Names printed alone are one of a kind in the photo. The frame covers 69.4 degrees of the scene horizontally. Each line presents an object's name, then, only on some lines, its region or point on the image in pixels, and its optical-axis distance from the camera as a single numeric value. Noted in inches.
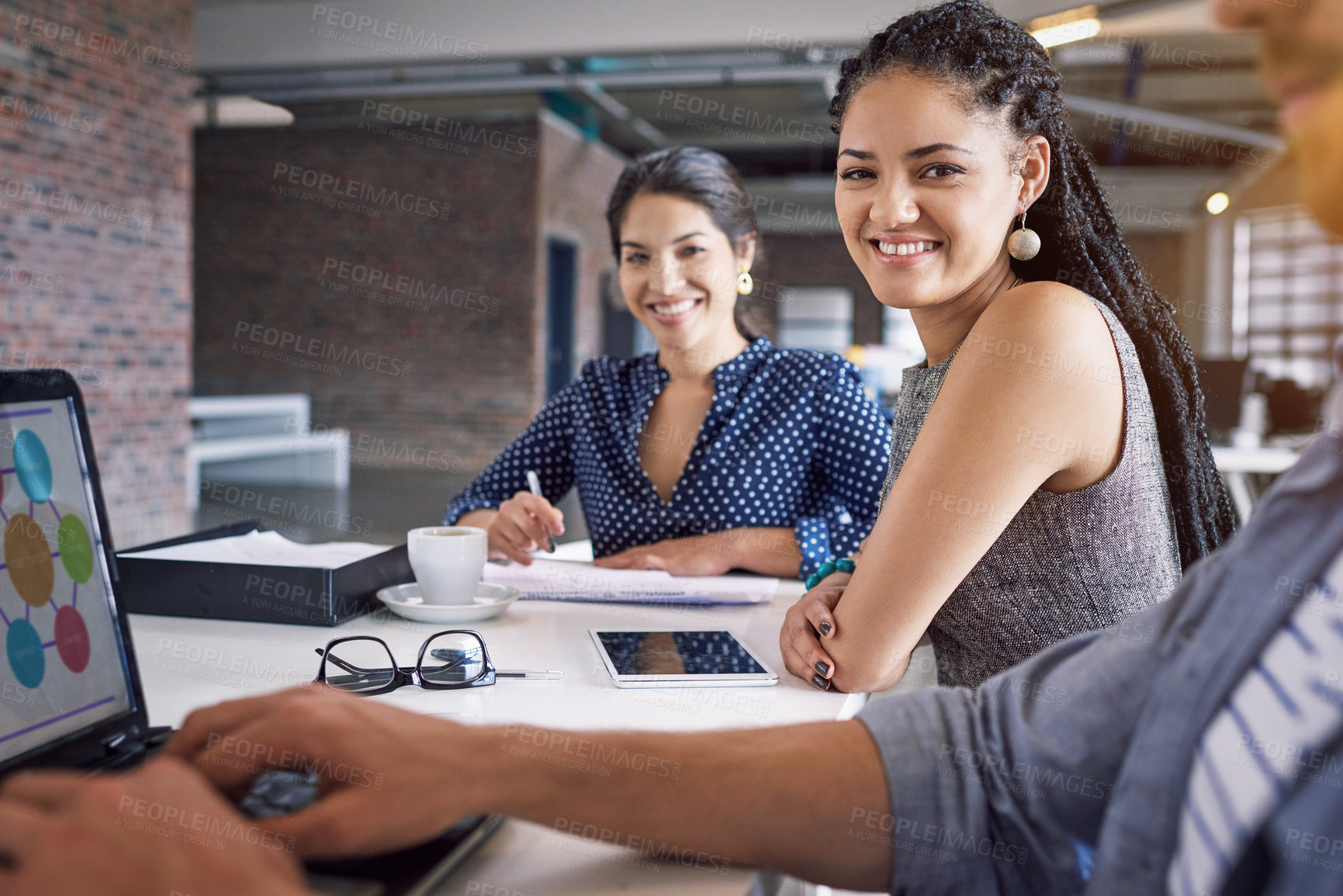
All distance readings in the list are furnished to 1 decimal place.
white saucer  49.8
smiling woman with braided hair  40.4
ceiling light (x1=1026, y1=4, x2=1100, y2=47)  169.8
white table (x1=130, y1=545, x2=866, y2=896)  24.8
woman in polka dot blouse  76.1
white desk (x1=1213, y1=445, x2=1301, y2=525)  169.0
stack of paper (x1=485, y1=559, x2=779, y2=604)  56.2
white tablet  40.0
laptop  25.7
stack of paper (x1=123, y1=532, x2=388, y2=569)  50.6
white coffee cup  50.5
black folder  48.8
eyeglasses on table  38.4
